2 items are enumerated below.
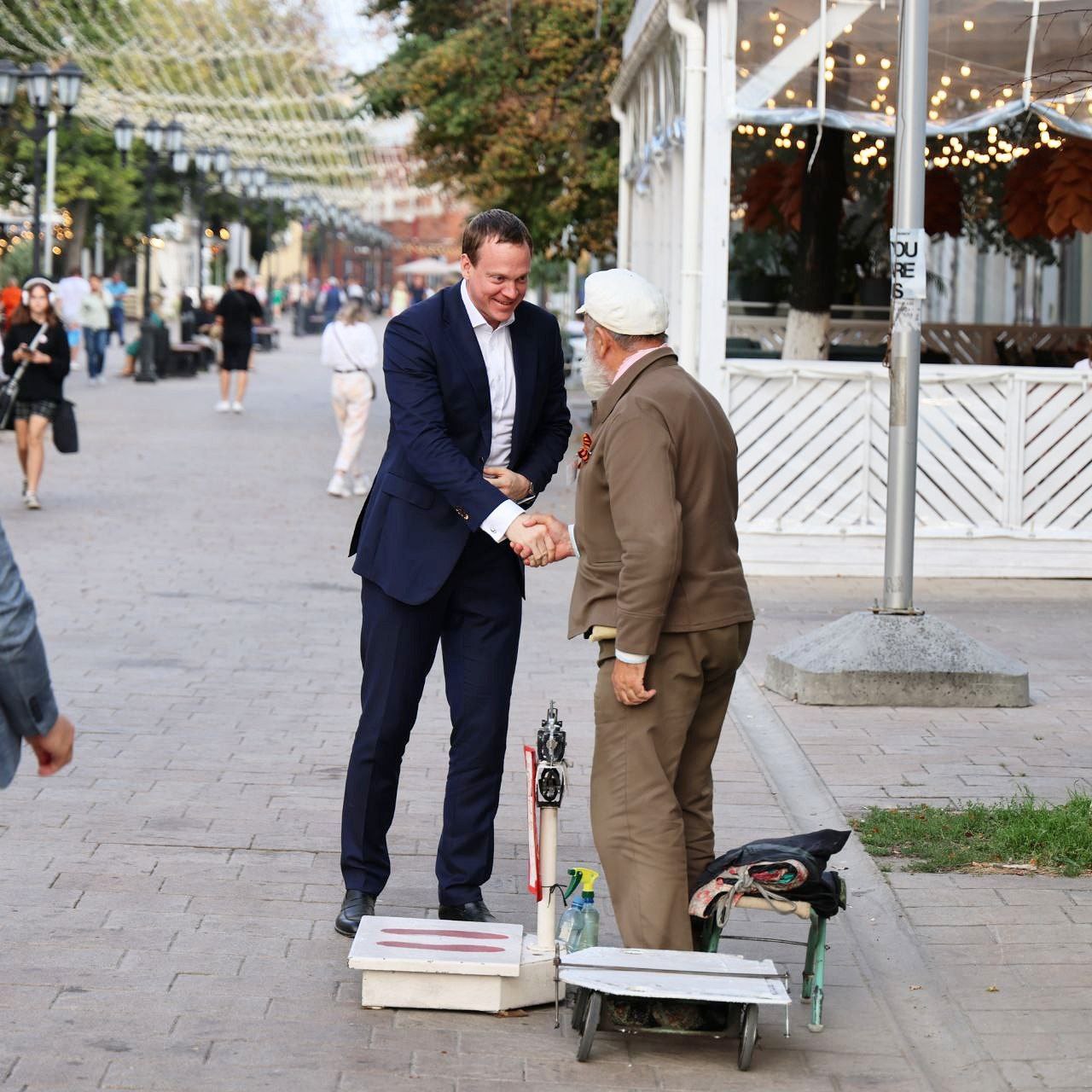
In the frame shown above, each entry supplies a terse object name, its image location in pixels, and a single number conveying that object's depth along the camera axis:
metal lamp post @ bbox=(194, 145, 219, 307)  40.94
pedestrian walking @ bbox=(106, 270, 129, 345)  46.50
